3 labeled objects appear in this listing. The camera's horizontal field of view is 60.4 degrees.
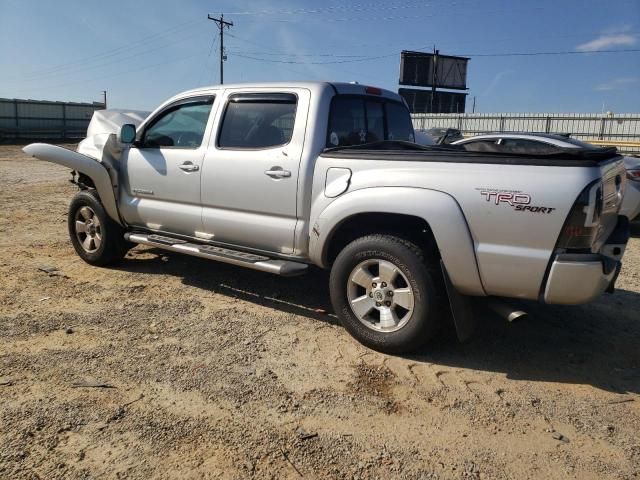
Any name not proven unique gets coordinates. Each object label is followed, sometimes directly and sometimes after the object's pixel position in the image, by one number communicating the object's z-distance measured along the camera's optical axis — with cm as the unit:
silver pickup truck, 332
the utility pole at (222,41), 4791
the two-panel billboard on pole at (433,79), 4375
